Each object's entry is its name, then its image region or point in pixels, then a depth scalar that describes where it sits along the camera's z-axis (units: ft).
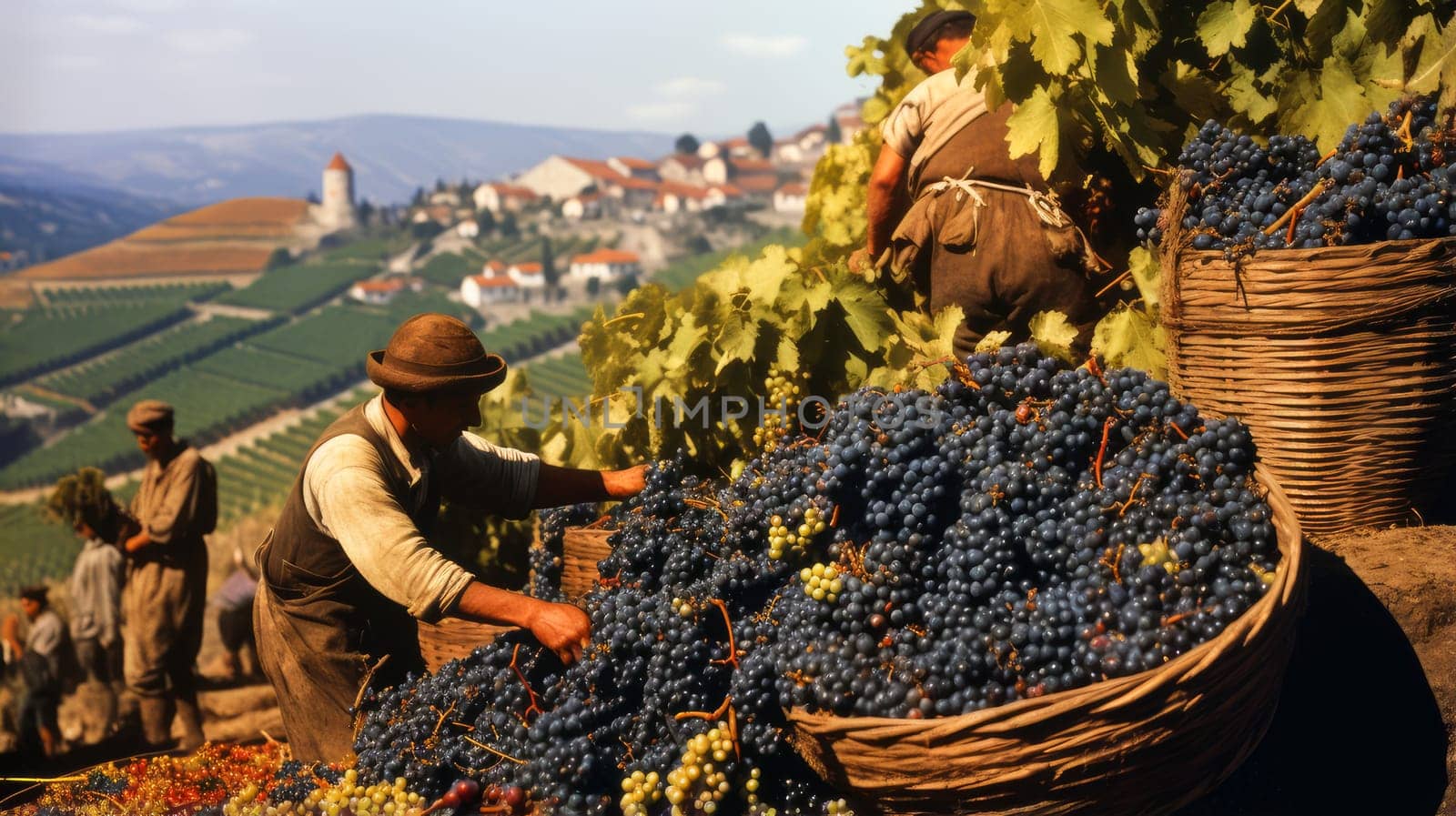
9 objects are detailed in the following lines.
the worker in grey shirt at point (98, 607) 25.02
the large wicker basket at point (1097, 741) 6.59
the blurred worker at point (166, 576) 21.33
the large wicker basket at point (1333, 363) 8.70
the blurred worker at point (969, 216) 11.31
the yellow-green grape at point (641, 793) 7.39
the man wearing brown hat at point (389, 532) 8.78
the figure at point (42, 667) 25.49
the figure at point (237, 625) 34.17
